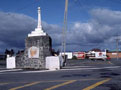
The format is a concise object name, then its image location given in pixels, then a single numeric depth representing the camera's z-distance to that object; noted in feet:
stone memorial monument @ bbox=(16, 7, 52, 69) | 79.71
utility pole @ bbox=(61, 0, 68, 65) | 99.19
